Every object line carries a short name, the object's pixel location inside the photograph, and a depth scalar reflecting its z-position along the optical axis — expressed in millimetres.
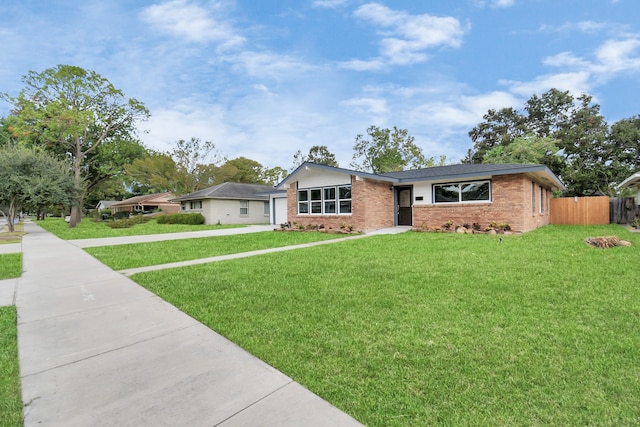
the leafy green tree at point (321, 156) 46094
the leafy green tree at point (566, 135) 27109
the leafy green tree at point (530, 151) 26391
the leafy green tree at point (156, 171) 31250
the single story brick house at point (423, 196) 12680
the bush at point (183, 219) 24531
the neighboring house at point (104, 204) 60569
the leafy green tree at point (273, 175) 49844
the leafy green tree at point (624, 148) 26156
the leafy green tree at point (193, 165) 34969
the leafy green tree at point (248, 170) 46559
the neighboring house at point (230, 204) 24938
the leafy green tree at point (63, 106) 24281
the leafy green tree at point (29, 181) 17094
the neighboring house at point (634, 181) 13840
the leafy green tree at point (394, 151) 37250
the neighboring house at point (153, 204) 44312
